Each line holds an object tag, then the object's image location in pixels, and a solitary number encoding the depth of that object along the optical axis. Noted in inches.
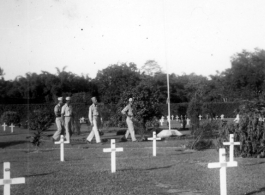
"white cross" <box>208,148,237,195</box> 310.5
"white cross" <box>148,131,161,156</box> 583.2
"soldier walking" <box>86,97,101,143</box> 758.5
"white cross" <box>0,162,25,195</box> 267.9
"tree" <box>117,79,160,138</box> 946.1
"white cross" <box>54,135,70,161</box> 533.2
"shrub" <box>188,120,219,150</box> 664.4
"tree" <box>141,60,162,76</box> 2913.4
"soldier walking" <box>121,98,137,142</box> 809.1
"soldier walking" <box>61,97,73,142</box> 775.1
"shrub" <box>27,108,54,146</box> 692.7
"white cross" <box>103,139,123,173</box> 434.2
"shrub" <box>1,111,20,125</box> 1366.9
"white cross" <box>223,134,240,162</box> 486.3
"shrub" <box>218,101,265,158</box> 568.7
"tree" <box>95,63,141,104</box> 2058.6
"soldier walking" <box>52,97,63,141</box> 808.3
